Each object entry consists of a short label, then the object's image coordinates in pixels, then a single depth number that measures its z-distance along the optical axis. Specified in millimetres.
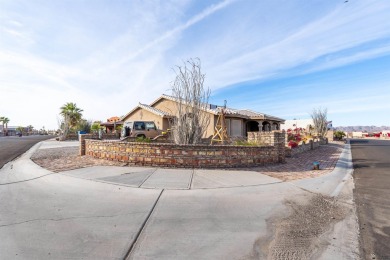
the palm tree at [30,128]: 66938
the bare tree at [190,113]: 9734
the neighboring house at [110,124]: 37438
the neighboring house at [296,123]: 50031
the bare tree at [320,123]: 29059
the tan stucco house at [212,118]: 19506
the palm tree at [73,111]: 36109
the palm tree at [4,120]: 67562
